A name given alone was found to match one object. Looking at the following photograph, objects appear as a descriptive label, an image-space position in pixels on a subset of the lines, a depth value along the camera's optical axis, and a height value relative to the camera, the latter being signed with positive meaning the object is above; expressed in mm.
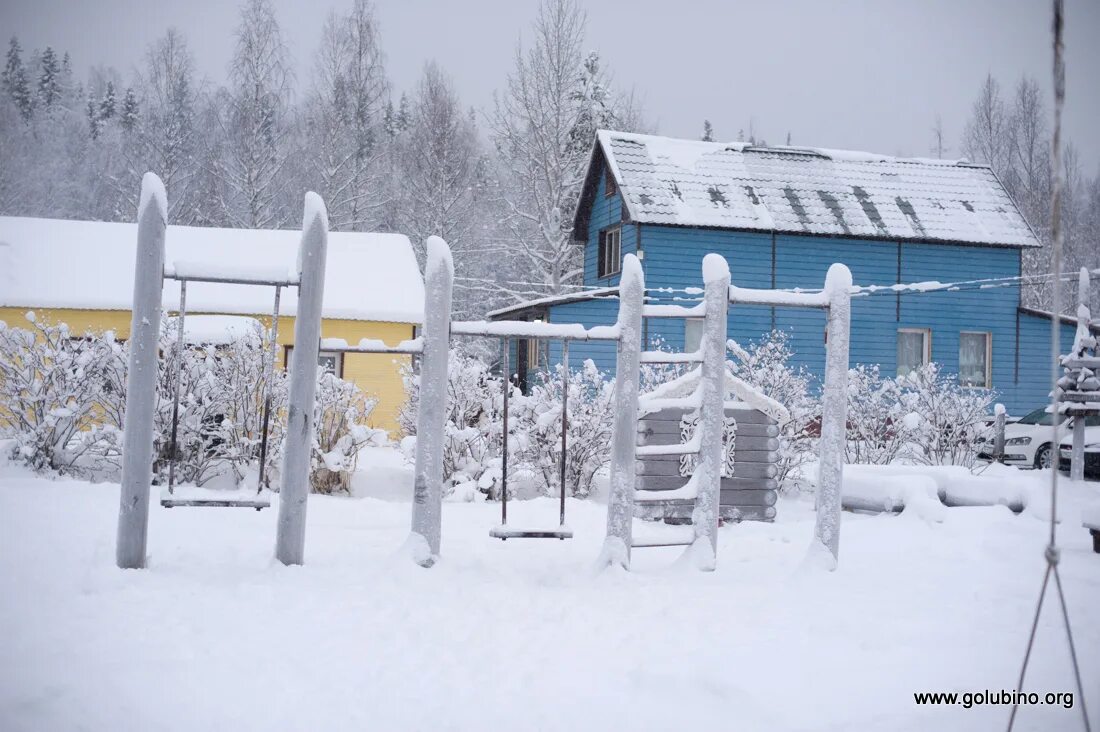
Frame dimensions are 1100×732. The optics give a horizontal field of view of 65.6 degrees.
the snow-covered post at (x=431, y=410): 5629 +48
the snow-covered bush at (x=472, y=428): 9711 -106
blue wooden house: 20328 +4695
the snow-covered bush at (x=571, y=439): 9820 -183
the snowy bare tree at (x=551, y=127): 25984 +9241
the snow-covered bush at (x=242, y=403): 9578 +60
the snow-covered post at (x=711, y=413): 6008 +117
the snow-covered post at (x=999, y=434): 13031 +127
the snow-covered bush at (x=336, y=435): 9562 -252
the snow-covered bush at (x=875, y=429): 12023 +113
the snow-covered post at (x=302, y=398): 5453 +80
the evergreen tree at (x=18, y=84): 50594 +19725
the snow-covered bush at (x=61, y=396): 9672 +46
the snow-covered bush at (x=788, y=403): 10602 +400
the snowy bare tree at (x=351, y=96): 29875 +11661
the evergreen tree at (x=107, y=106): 56469 +19576
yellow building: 16328 +2498
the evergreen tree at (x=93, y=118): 53109 +18251
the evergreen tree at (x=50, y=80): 56500 +21429
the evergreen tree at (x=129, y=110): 50859 +18068
